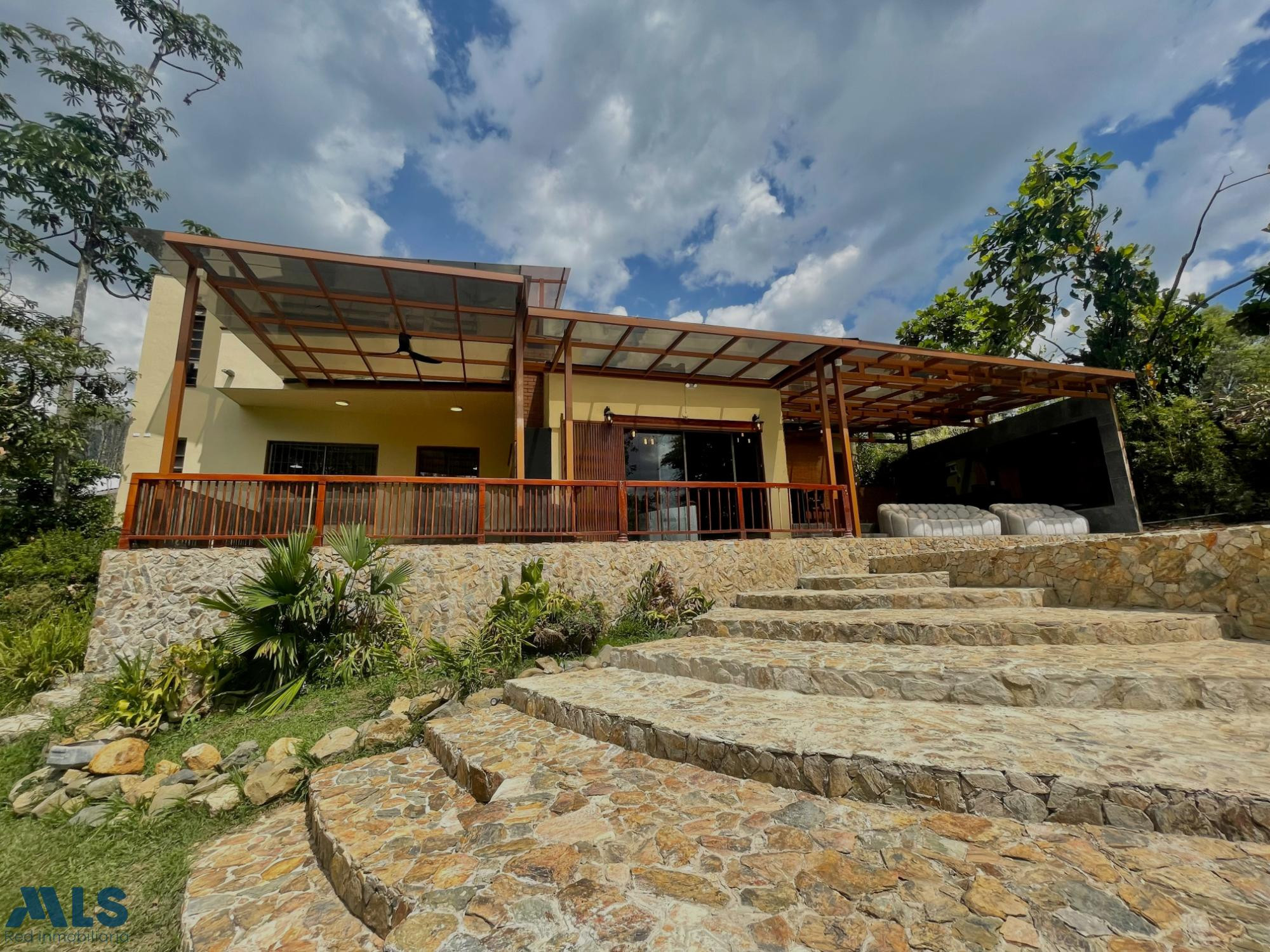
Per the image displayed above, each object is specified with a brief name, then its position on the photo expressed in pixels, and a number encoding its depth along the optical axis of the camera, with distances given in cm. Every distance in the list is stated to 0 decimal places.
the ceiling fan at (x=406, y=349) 795
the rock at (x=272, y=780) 332
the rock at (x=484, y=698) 416
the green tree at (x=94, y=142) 962
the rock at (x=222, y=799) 323
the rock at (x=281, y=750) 366
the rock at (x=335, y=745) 363
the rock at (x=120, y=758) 359
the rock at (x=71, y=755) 364
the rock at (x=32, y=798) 337
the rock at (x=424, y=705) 407
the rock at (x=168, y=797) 324
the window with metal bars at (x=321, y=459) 1002
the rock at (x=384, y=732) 375
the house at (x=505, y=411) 591
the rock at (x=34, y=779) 349
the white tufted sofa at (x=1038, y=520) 795
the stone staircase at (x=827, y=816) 145
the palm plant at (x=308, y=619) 456
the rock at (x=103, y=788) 341
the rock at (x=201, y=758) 362
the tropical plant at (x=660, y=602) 579
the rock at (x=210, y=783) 339
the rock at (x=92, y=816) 319
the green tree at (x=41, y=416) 702
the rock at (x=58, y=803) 333
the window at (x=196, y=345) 1039
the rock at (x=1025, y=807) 182
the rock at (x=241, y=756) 365
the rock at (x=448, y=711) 403
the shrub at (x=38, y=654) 473
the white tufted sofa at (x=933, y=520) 759
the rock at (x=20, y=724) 413
